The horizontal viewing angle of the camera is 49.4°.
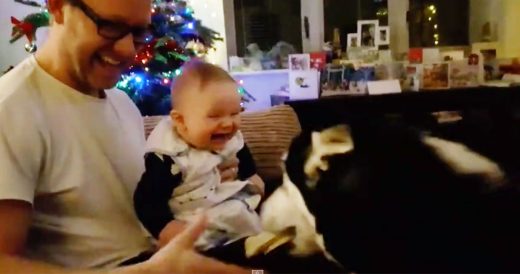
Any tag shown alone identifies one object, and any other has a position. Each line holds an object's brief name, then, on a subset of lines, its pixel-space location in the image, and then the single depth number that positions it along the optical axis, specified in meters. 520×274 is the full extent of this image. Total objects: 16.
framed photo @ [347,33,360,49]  3.93
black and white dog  0.35
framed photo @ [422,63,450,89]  3.70
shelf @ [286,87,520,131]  3.28
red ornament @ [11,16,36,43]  2.44
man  0.85
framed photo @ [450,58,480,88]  3.71
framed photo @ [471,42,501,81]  3.82
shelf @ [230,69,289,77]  3.82
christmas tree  2.49
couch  1.85
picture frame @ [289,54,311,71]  3.71
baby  1.01
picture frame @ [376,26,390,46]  3.91
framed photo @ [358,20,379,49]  3.94
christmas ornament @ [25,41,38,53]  2.44
